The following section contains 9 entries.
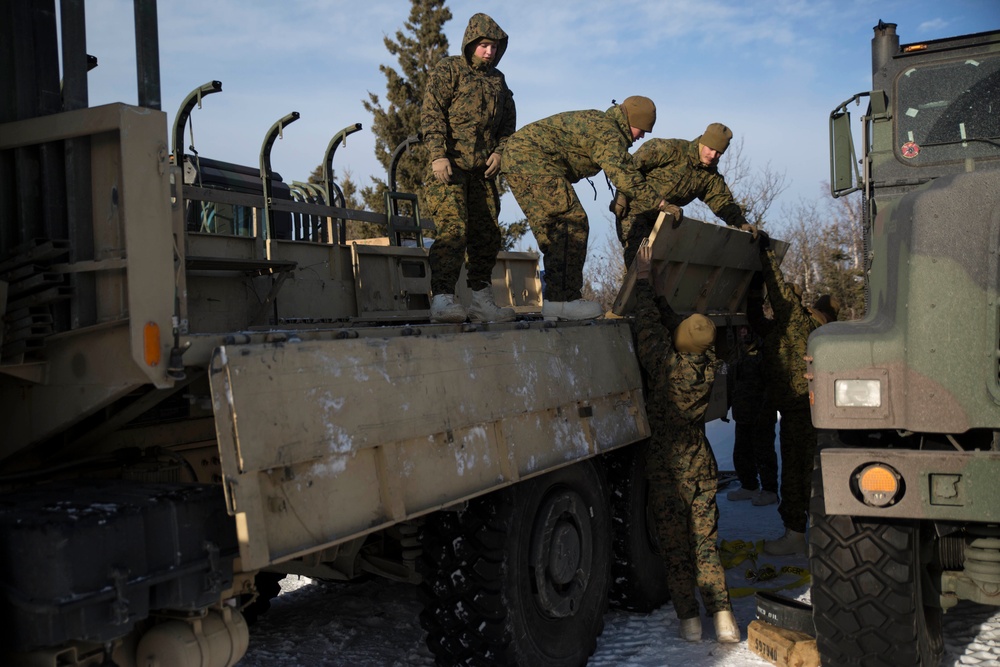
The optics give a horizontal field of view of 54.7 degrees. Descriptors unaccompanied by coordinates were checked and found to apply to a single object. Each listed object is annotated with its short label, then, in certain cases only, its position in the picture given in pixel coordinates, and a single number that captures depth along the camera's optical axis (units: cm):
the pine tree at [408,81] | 2017
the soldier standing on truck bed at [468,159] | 535
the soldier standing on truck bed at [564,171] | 558
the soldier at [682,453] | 502
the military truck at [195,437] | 263
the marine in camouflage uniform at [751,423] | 798
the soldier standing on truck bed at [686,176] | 632
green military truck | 342
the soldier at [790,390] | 648
